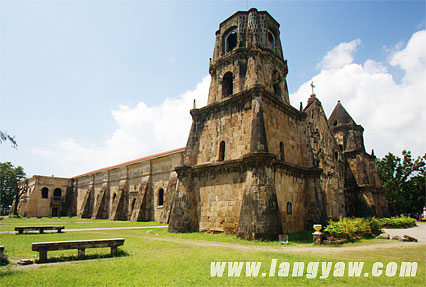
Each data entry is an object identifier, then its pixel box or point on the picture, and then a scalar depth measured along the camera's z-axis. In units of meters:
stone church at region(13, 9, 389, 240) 12.73
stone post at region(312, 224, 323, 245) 11.34
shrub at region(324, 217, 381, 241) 12.64
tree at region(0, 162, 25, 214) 48.31
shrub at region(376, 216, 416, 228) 20.55
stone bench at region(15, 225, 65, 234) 14.33
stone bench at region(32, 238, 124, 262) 6.89
